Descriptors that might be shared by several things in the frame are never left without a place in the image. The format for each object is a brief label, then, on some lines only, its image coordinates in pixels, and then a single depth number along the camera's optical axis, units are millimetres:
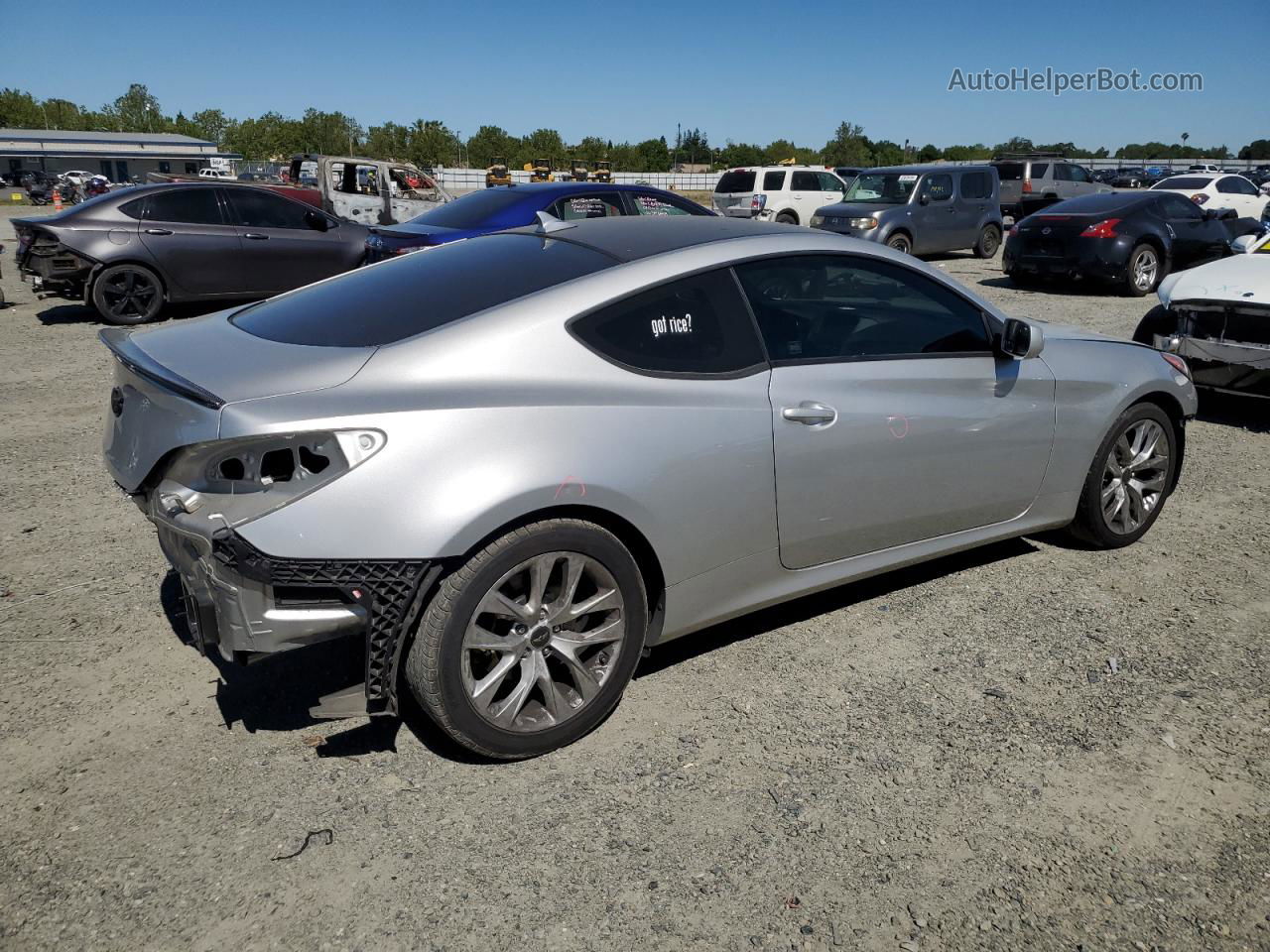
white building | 81938
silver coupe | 2709
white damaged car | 6984
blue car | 10148
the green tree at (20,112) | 119438
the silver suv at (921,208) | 17094
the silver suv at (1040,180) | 27297
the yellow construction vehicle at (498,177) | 49906
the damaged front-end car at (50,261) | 10867
